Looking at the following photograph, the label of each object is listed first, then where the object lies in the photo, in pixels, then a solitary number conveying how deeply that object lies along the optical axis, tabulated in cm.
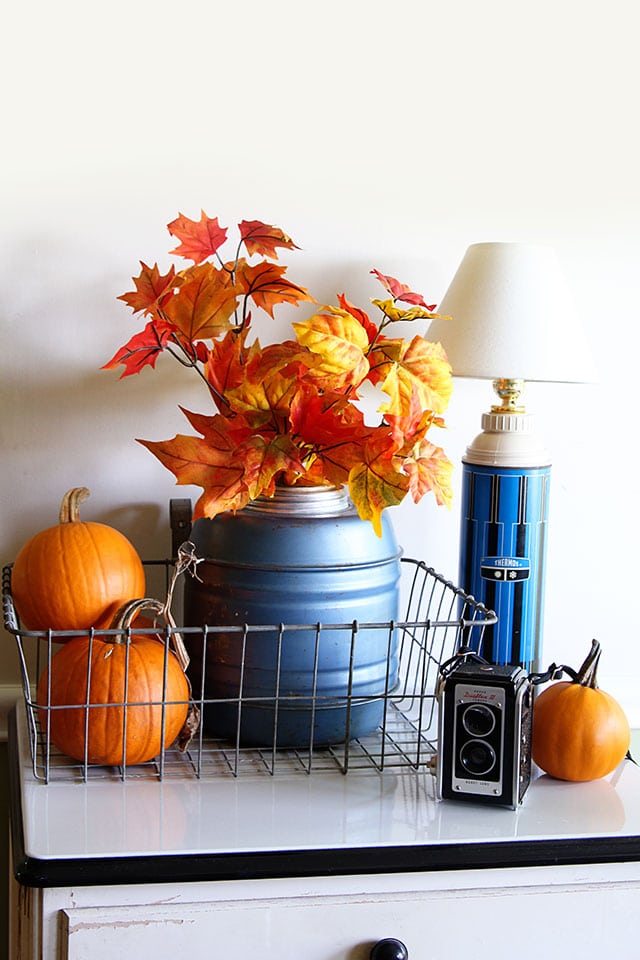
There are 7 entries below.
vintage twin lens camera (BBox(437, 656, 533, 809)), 94
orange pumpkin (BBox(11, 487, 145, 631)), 105
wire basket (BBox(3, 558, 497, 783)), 100
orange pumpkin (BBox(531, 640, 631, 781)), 100
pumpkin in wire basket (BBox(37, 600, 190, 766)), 98
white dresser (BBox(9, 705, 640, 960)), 85
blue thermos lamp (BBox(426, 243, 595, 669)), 117
